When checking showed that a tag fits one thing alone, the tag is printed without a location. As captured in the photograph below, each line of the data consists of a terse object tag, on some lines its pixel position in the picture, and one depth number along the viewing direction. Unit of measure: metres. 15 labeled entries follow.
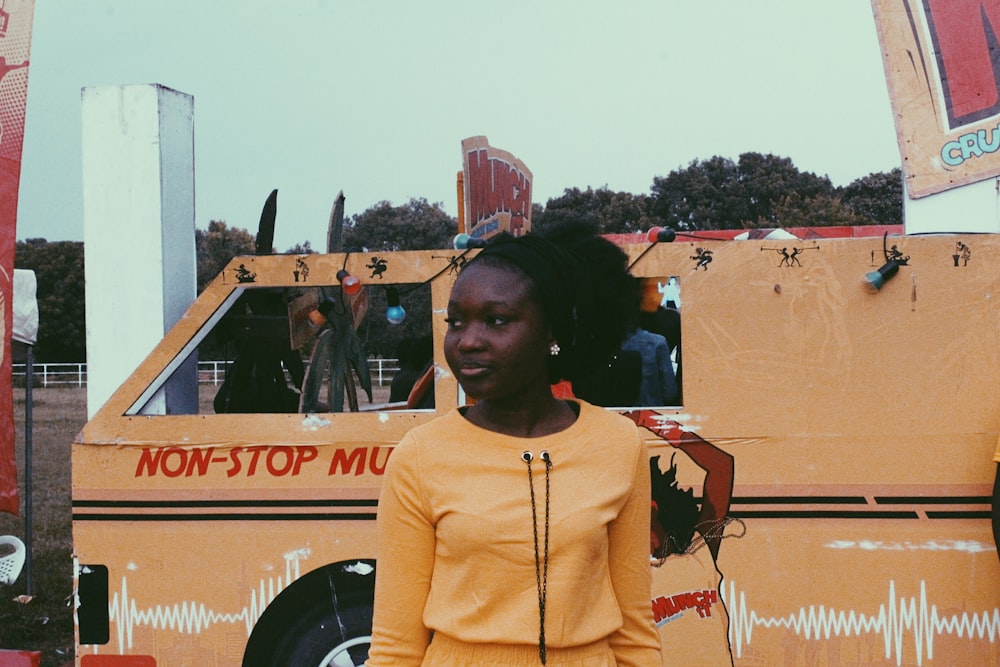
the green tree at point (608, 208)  28.02
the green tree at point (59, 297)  30.44
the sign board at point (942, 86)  5.60
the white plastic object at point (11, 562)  6.30
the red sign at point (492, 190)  4.95
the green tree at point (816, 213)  23.94
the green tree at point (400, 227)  31.61
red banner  5.33
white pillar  4.23
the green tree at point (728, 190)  28.56
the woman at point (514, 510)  1.72
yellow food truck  3.75
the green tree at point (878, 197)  27.38
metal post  7.09
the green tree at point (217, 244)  28.34
